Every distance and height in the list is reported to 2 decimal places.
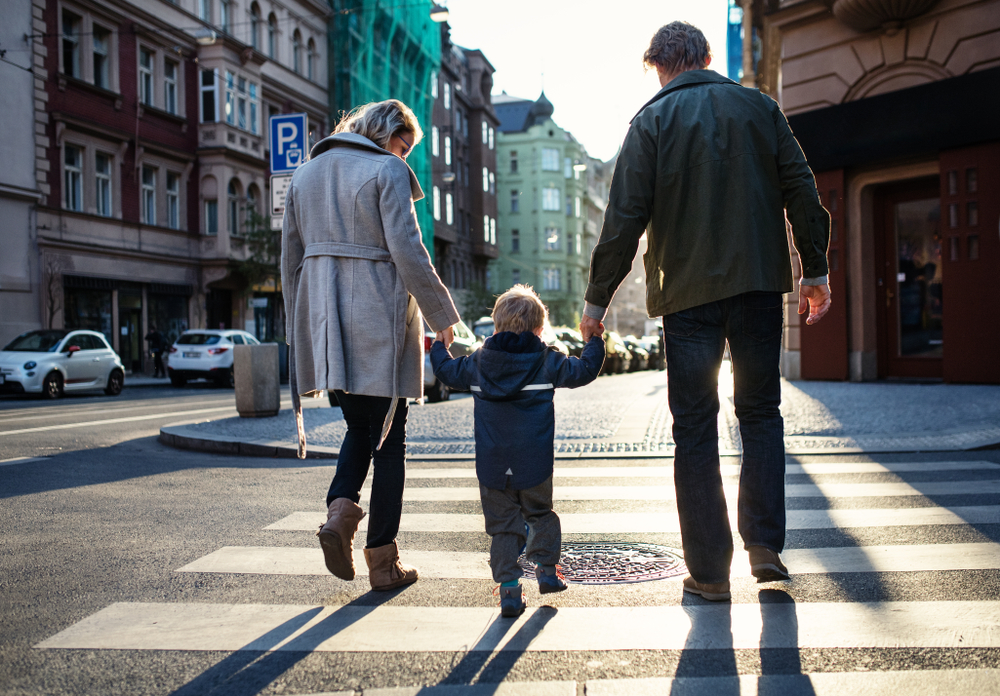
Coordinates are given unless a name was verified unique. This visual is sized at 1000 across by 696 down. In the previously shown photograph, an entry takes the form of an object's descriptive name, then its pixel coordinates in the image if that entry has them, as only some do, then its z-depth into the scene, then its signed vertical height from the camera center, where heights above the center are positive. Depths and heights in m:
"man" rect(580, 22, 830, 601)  3.33 +0.30
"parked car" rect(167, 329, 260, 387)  22.48 -0.12
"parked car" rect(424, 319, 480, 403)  14.17 -0.45
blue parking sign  11.60 +2.68
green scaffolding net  40.53 +13.88
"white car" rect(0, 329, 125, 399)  17.38 -0.21
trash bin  11.00 -0.39
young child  3.39 -0.32
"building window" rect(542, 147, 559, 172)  75.62 +15.64
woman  3.54 +0.16
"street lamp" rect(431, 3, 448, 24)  34.12 +12.63
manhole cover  3.67 -0.95
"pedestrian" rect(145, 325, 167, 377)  27.53 +0.18
